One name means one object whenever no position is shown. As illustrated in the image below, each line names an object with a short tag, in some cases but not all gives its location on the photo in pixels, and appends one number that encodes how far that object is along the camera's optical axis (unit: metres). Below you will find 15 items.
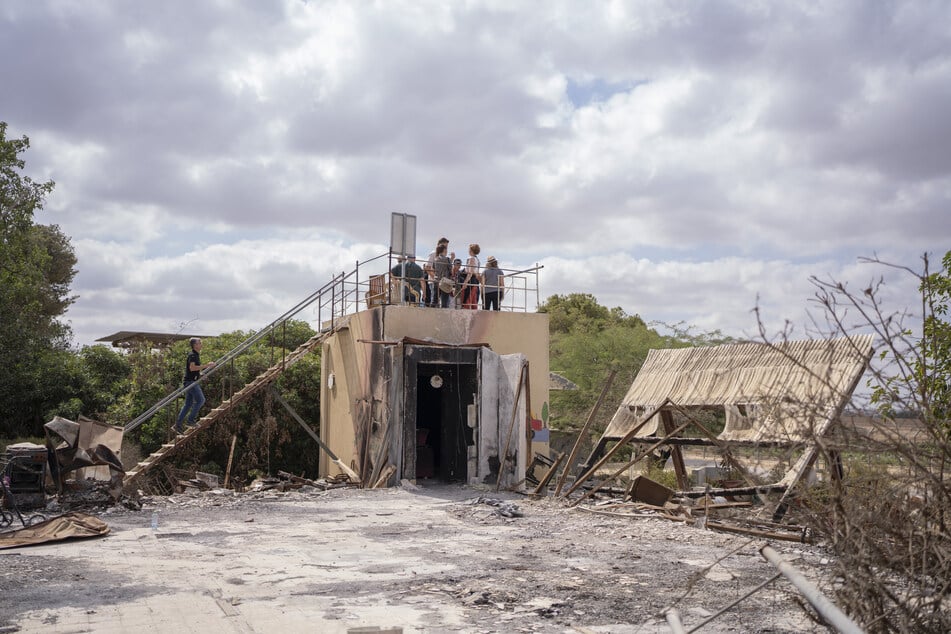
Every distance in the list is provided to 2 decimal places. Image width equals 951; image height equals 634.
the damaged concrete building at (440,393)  15.93
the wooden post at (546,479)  13.43
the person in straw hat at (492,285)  18.06
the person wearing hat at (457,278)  17.79
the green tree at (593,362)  26.42
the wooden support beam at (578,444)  11.96
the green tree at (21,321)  21.09
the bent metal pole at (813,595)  3.31
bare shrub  4.33
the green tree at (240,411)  21.66
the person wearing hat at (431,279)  17.44
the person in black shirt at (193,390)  15.52
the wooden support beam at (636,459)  11.35
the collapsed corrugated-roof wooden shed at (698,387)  11.60
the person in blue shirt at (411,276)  17.27
